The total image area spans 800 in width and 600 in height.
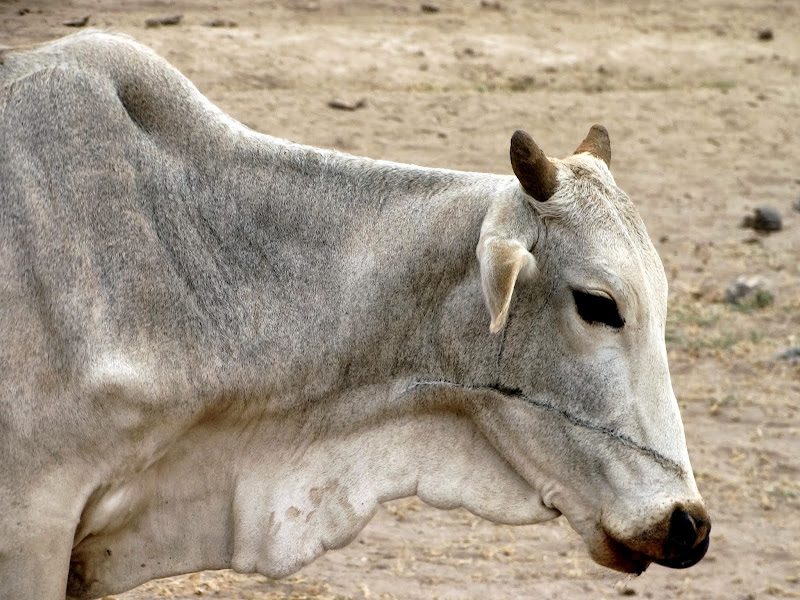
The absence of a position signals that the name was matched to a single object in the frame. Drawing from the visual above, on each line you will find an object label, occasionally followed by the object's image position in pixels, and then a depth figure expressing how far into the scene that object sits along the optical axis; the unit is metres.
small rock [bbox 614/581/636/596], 10.20
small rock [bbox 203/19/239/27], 19.81
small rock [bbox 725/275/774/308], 15.97
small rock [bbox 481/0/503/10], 24.94
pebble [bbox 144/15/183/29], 17.64
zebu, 6.76
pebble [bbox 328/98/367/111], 19.42
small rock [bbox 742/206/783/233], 18.19
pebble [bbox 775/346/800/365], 14.63
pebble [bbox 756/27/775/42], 26.37
